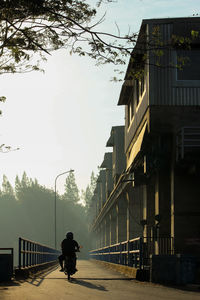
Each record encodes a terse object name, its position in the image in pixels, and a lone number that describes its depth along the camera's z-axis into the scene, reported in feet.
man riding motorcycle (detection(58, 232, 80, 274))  64.08
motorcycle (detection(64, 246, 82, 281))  61.22
